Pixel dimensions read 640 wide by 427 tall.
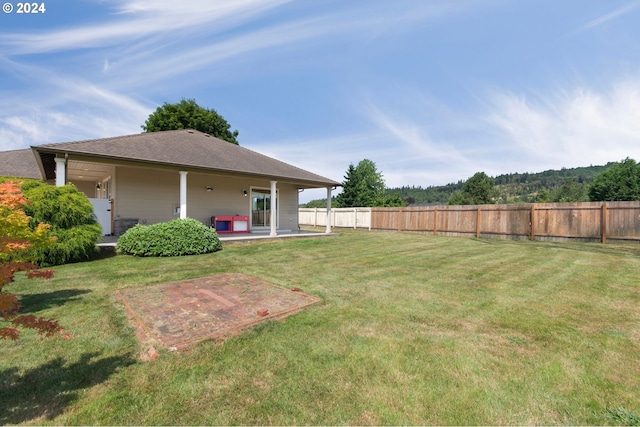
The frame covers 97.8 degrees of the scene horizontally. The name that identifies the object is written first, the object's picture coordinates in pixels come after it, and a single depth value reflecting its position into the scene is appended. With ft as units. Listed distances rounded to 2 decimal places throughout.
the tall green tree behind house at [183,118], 87.97
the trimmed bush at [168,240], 26.71
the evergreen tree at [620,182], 133.63
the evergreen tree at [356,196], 119.96
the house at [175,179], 31.76
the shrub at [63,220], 22.46
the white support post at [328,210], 50.75
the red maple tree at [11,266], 6.68
